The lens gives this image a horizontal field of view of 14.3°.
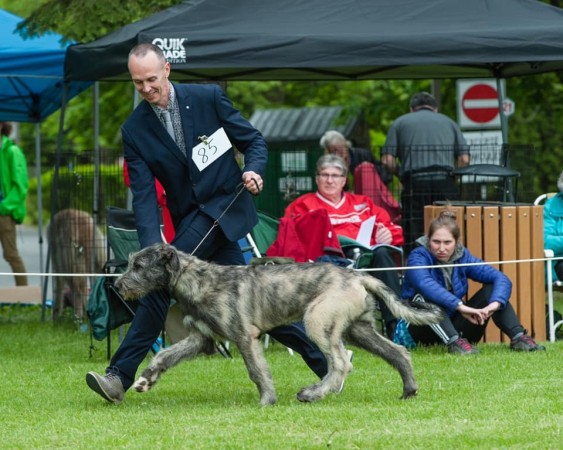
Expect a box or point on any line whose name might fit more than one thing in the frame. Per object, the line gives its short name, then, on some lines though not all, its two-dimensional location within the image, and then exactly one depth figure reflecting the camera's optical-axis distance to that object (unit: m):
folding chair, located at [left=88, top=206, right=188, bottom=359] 16.70
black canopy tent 17.60
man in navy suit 12.57
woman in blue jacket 16.44
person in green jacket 26.16
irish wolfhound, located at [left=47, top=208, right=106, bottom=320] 21.09
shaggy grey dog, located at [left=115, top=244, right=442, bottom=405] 12.29
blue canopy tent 22.10
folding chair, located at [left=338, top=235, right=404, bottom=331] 17.85
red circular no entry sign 29.76
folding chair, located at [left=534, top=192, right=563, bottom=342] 17.71
